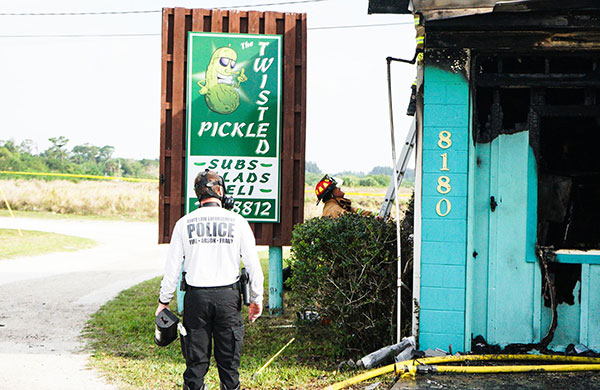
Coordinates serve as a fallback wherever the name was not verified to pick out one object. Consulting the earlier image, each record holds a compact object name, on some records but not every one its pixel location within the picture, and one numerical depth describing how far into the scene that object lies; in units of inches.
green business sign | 754.8
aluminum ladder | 667.7
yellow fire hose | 463.5
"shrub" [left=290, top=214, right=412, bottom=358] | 533.3
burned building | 490.0
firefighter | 724.3
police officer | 404.8
